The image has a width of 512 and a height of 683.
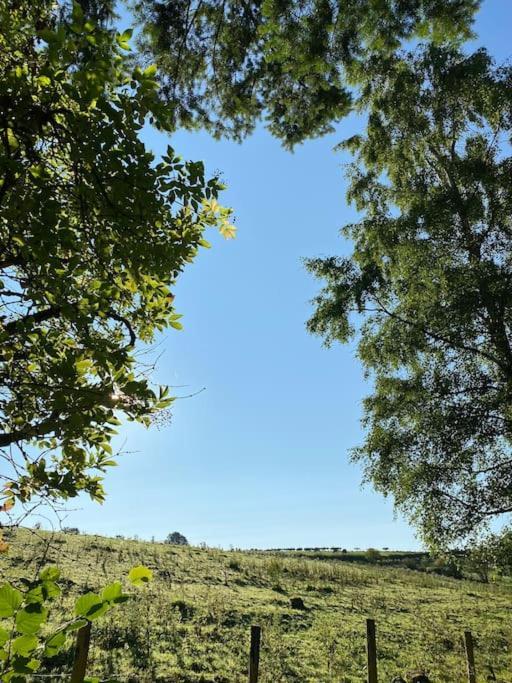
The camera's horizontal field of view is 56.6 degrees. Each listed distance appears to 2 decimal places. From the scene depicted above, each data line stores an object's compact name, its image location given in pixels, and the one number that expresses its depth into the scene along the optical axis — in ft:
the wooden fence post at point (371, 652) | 29.71
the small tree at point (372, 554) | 182.59
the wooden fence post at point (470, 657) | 34.27
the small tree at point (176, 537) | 314.22
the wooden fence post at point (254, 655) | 24.97
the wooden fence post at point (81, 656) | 18.06
